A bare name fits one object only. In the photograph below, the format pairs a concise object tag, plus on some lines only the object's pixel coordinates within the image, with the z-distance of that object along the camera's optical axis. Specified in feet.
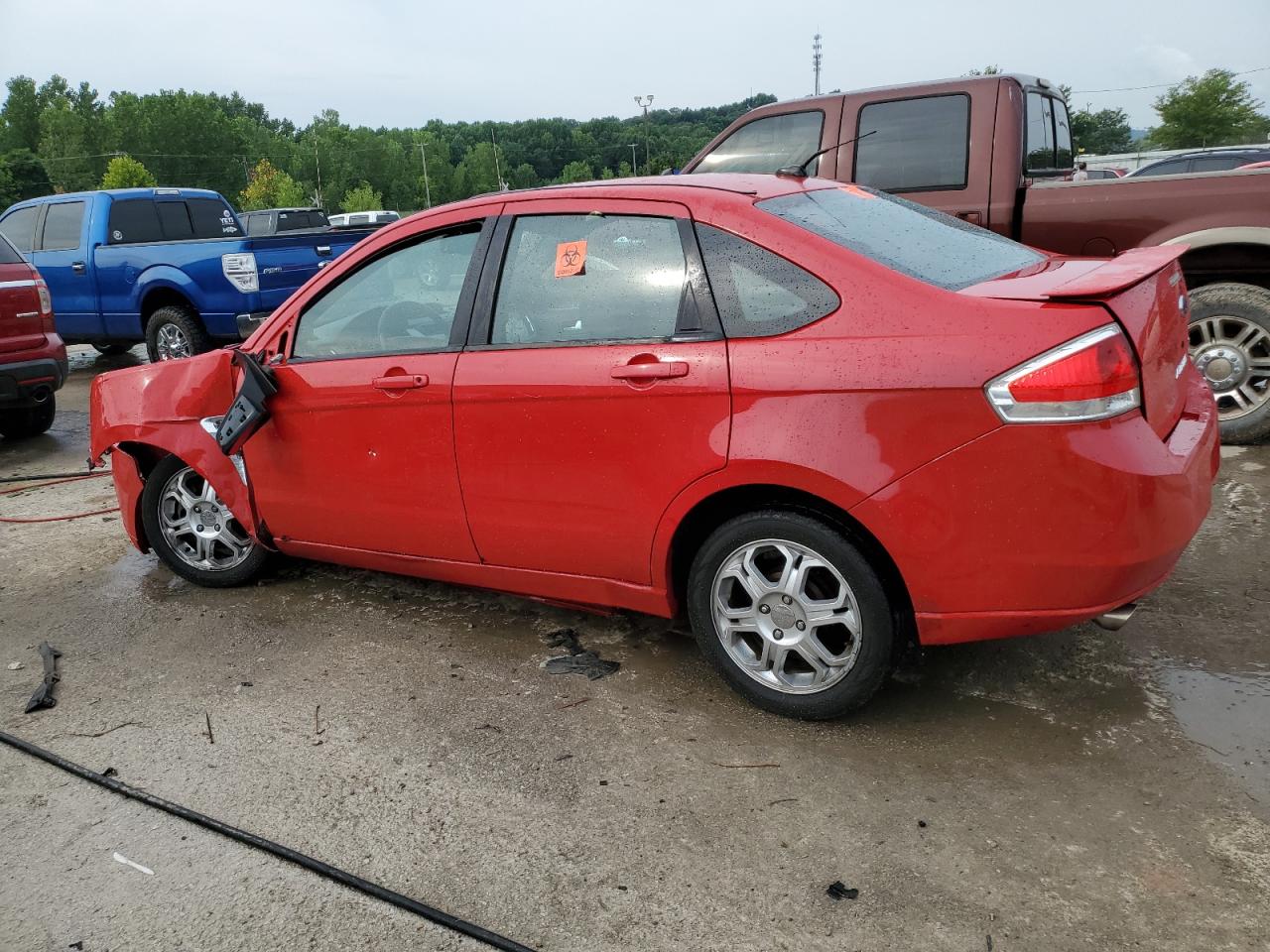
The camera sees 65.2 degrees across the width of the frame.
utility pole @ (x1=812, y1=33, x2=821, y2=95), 258.57
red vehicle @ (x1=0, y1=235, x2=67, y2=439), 24.18
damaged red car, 8.63
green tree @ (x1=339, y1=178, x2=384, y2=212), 295.48
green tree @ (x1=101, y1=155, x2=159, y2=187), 207.72
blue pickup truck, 32.48
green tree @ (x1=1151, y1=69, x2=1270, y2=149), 217.77
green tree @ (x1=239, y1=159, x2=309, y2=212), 256.73
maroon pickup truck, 18.11
